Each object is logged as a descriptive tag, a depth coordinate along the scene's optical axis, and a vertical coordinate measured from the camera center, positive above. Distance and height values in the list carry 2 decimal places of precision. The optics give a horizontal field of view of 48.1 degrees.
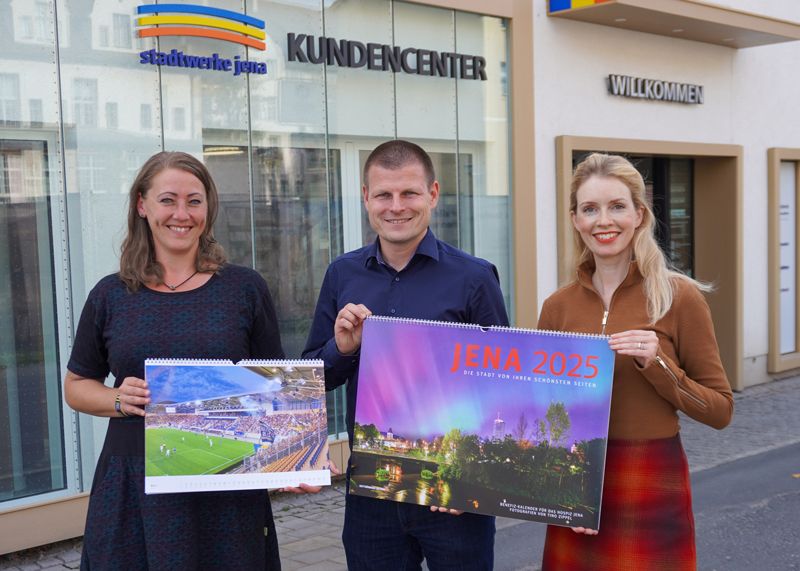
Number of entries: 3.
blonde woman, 2.76 -0.58
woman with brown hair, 2.82 -0.40
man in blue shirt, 2.96 -0.29
